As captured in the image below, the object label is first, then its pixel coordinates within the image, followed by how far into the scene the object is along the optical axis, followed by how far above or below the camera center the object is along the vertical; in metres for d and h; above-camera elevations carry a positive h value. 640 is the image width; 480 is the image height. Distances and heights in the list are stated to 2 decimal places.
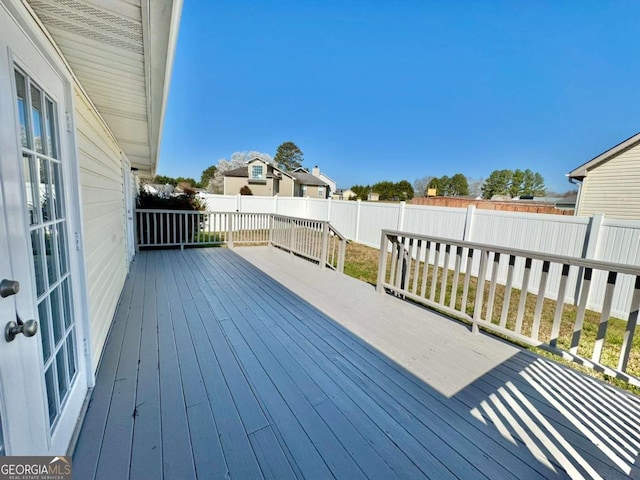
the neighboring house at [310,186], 24.72 +1.63
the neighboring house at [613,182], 7.69 +1.11
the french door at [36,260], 0.89 -0.29
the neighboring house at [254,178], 19.22 +1.58
